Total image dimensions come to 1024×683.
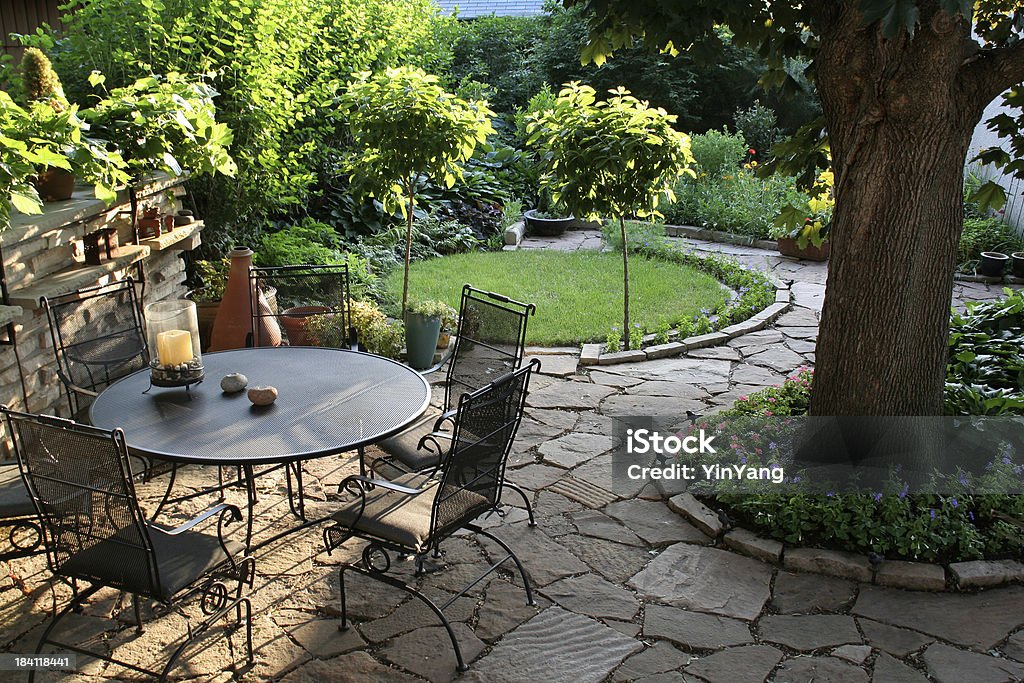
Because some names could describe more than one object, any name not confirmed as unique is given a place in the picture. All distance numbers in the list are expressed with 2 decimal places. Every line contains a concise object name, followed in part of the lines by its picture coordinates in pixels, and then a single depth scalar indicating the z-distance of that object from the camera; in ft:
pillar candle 11.89
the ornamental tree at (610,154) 19.36
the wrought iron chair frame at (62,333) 13.60
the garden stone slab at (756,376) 19.36
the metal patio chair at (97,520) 8.91
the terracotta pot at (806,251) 30.66
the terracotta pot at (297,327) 18.97
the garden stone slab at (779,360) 20.35
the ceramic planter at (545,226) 35.55
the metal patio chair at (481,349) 14.26
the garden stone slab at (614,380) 19.43
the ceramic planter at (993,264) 27.68
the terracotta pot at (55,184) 15.17
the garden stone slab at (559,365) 20.04
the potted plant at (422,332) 19.57
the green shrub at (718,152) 37.37
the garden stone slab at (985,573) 11.84
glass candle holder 11.89
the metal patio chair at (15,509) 10.78
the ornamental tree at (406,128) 18.20
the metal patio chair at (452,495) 10.40
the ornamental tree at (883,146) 12.23
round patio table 10.66
